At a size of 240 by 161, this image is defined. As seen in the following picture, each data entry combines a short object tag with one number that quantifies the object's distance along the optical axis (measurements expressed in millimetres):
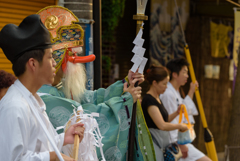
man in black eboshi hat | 2941
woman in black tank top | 7309
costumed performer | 5137
